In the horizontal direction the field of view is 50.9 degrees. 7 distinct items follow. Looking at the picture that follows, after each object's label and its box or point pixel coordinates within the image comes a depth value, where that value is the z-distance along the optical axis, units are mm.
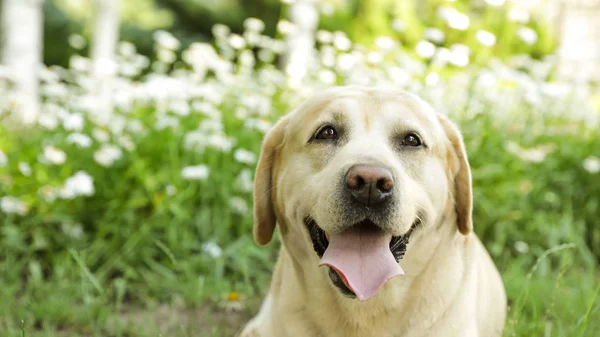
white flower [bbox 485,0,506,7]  4764
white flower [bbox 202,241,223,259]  4137
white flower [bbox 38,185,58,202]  4090
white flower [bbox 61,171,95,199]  3939
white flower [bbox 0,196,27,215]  3998
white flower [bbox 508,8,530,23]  5062
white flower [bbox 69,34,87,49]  6897
